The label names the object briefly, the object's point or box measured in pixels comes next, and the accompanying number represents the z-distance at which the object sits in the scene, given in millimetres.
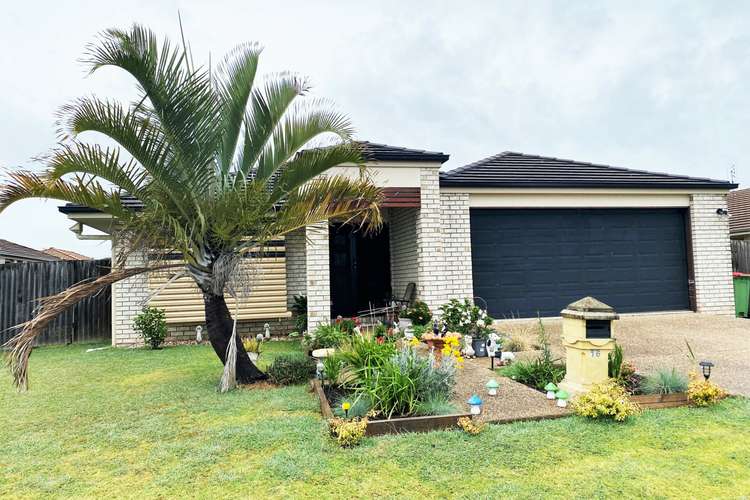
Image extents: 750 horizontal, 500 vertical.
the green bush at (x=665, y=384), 4672
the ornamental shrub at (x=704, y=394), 4426
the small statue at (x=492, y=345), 6764
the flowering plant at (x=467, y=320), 7882
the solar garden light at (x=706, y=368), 4539
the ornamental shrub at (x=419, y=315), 8680
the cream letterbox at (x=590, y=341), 4777
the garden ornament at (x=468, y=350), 7398
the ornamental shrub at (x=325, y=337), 7370
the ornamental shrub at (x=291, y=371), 5977
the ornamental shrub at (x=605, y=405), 4035
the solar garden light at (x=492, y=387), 4887
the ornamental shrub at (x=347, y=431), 3623
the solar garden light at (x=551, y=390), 4730
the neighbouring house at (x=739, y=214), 15357
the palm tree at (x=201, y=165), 4816
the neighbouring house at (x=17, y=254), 18156
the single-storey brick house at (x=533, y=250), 10062
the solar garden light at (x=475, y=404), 4188
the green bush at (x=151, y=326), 9414
